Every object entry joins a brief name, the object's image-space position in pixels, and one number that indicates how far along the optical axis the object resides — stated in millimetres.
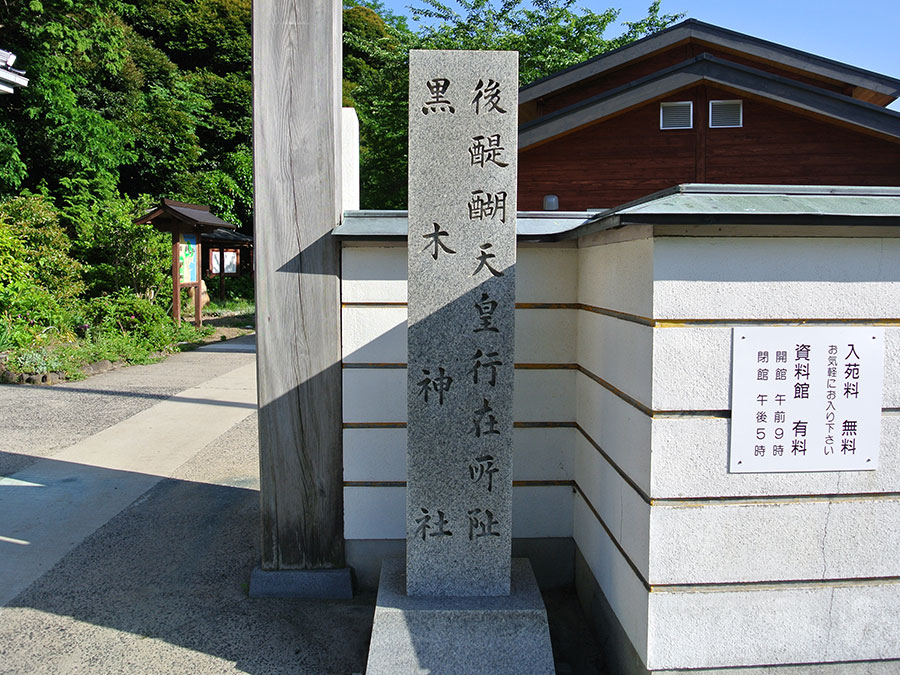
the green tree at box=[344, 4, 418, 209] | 20953
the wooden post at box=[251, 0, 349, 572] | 3693
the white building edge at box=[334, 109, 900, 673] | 2654
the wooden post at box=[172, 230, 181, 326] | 15312
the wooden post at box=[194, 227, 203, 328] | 16797
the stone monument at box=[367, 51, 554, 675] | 3039
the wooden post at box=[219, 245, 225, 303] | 23250
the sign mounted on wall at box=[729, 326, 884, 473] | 2686
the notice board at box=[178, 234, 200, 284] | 15938
